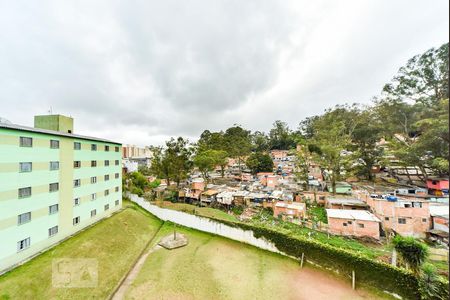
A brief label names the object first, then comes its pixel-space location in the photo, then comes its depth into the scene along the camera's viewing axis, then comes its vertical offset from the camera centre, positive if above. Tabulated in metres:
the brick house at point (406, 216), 13.56 -5.04
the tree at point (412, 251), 8.34 -4.71
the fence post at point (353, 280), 9.47 -6.66
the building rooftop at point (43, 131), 9.49 +1.51
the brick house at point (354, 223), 14.09 -5.75
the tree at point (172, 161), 28.48 -1.11
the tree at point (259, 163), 36.94 -2.22
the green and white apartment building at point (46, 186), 9.59 -1.98
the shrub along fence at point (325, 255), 8.53 -6.09
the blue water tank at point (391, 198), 14.86 -3.98
